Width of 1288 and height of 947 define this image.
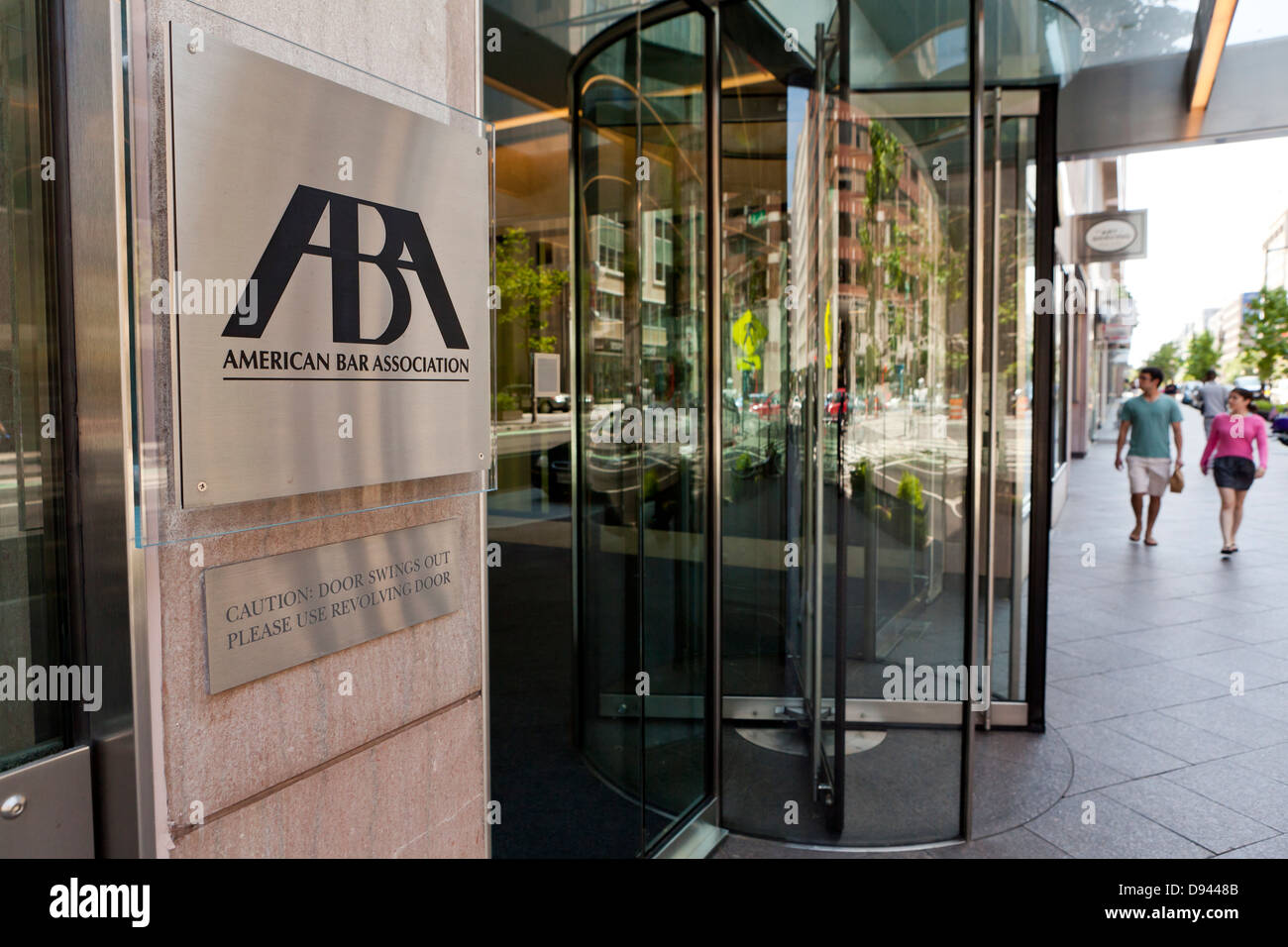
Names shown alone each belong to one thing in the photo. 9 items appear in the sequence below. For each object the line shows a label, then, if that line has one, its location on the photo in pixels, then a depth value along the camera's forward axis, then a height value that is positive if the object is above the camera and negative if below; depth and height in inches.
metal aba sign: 60.9 +10.6
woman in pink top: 388.2 -13.4
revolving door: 141.9 +1.6
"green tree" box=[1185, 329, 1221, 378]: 2721.5 +189.9
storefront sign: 381.7 +75.0
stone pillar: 61.6 -21.5
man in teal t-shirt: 414.6 -8.5
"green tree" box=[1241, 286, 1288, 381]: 1460.4 +135.4
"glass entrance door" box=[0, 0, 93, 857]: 55.2 -4.2
